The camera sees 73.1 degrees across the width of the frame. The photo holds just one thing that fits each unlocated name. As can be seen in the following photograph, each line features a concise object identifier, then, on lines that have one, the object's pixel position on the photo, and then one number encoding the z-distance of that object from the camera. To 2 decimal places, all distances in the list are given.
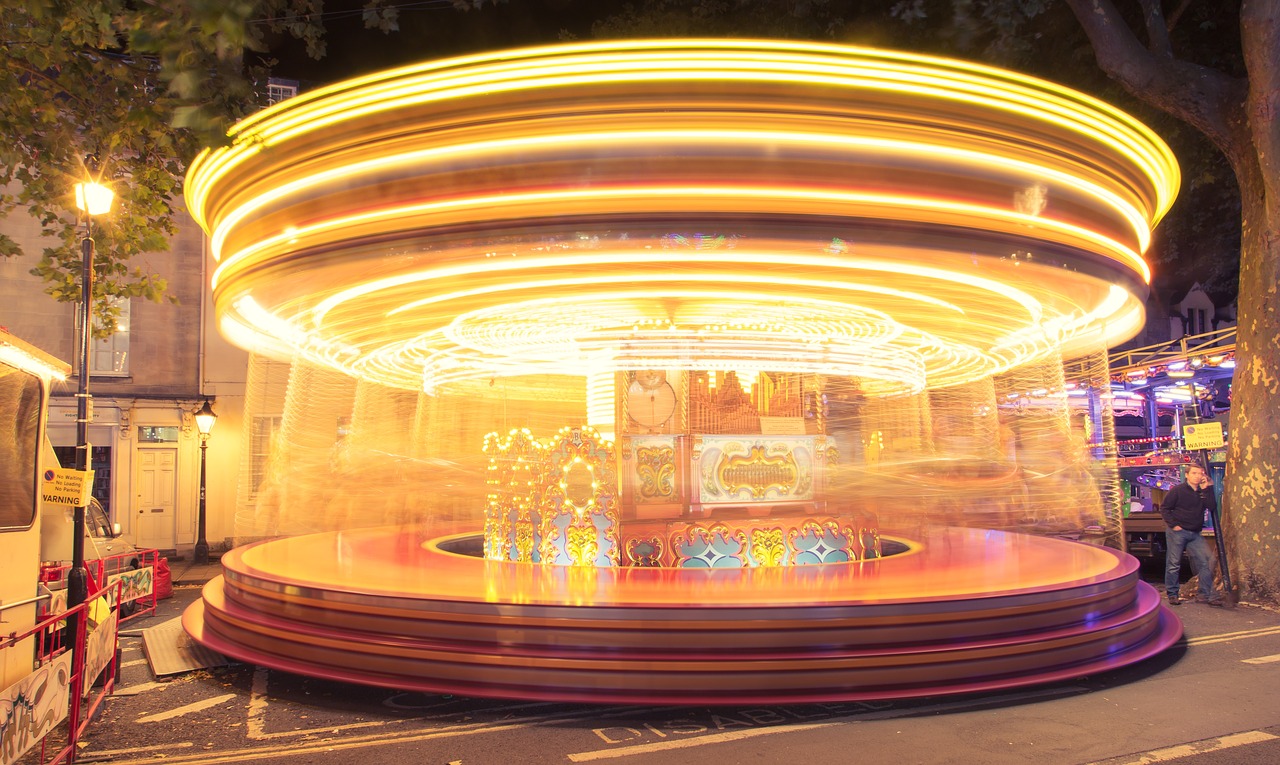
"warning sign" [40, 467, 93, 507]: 5.95
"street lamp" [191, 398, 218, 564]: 15.02
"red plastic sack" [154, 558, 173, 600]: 11.49
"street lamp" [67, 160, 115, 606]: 6.28
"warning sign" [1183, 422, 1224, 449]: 9.82
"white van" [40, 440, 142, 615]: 7.58
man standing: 9.38
